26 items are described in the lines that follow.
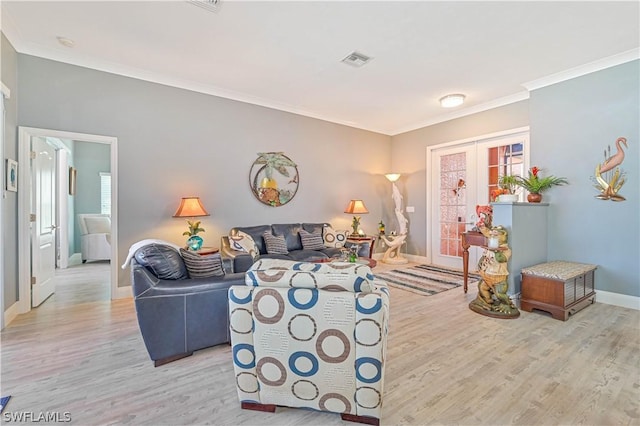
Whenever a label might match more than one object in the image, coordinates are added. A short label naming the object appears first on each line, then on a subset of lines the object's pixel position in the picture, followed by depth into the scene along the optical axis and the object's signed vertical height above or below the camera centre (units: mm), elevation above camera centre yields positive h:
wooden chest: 2979 -846
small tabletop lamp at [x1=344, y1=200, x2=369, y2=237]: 5629 +29
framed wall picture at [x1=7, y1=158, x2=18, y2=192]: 2850 +382
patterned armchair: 1399 -625
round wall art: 4738 +567
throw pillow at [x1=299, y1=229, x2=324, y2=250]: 4668 -479
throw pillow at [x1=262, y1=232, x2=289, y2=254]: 4305 -486
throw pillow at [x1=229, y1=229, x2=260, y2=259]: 3947 -436
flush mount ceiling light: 4450 +1745
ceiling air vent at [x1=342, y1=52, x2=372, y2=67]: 3324 +1811
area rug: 4090 -1076
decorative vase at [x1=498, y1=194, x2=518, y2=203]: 3448 +158
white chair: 5965 -599
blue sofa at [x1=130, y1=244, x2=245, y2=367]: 2053 -691
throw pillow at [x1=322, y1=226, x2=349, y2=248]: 4930 -456
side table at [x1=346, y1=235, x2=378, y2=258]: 5020 -516
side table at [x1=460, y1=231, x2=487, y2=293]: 3582 -387
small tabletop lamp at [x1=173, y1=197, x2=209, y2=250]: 3760 -14
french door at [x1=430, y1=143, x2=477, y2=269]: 5227 +228
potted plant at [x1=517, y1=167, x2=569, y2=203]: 3795 +369
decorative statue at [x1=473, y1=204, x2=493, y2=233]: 3689 -63
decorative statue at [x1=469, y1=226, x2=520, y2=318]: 3078 -792
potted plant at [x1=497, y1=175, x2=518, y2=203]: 3465 +287
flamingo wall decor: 3309 +430
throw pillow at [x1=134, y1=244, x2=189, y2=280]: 2154 -373
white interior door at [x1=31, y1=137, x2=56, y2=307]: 3305 -146
